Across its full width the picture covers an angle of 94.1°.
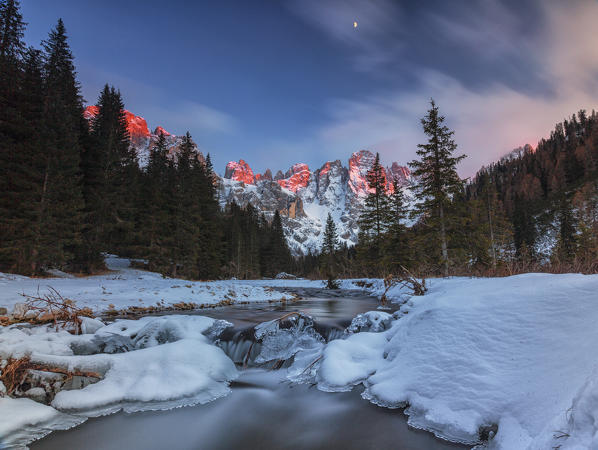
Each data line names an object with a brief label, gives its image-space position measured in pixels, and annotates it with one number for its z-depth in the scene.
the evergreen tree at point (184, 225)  25.95
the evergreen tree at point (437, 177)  18.84
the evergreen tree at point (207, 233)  32.06
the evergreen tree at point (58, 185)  15.22
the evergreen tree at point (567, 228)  36.05
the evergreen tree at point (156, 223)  24.59
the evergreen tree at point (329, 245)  52.72
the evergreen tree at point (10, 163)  14.40
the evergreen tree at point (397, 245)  26.92
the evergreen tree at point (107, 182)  20.45
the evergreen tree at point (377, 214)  29.03
